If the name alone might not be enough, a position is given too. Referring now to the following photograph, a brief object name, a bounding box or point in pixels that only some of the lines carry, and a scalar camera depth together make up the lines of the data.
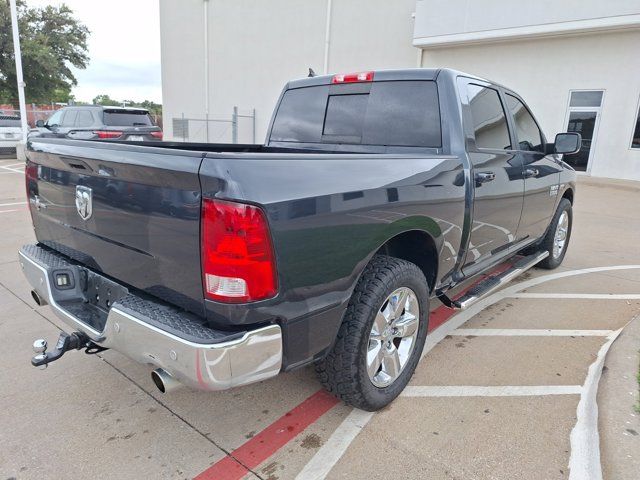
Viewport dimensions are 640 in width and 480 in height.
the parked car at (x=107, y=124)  12.32
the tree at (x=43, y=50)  27.56
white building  13.46
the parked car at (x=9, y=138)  17.31
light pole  15.63
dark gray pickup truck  1.84
